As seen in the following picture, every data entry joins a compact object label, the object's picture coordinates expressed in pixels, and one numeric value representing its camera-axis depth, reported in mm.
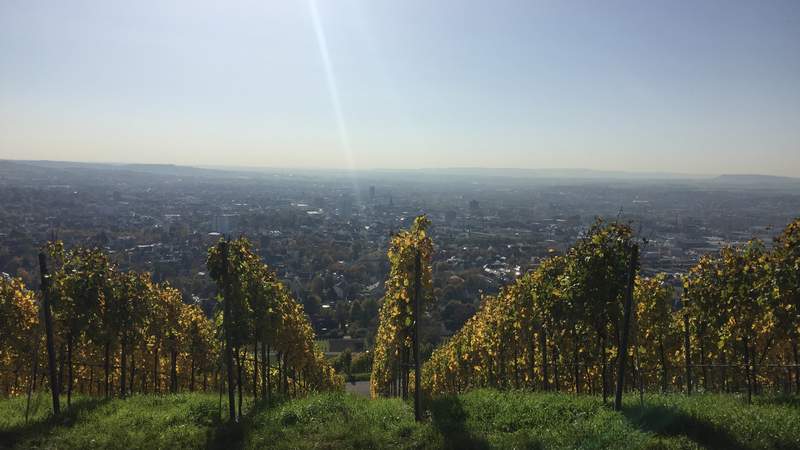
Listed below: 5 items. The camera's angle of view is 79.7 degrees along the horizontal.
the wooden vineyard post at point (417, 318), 7597
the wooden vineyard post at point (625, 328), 7137
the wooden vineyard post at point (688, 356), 9795
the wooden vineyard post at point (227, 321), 7730
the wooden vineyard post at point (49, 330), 7969
